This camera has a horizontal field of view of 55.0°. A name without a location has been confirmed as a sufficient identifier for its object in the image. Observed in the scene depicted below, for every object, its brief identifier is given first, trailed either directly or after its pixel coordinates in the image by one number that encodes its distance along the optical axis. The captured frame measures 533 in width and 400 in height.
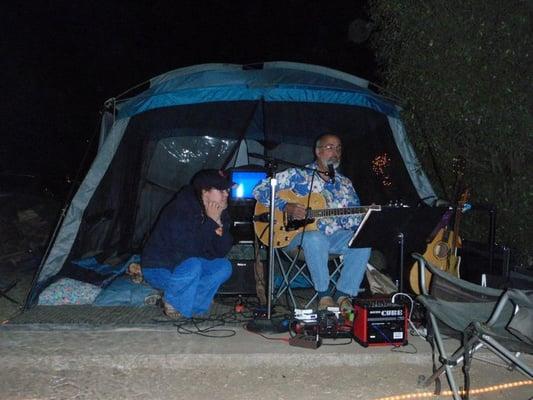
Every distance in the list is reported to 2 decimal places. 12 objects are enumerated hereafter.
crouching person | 3.95
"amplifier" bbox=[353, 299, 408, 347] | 3.45
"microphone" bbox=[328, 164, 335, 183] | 4.27
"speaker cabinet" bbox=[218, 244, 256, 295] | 4.61
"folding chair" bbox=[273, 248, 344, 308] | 4.38
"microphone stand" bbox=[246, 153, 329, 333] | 3.70
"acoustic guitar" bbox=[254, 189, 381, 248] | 4.38
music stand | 3.61
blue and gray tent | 4.66
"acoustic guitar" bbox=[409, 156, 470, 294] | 4.36
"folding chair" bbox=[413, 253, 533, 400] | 2.53
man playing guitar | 4.21
